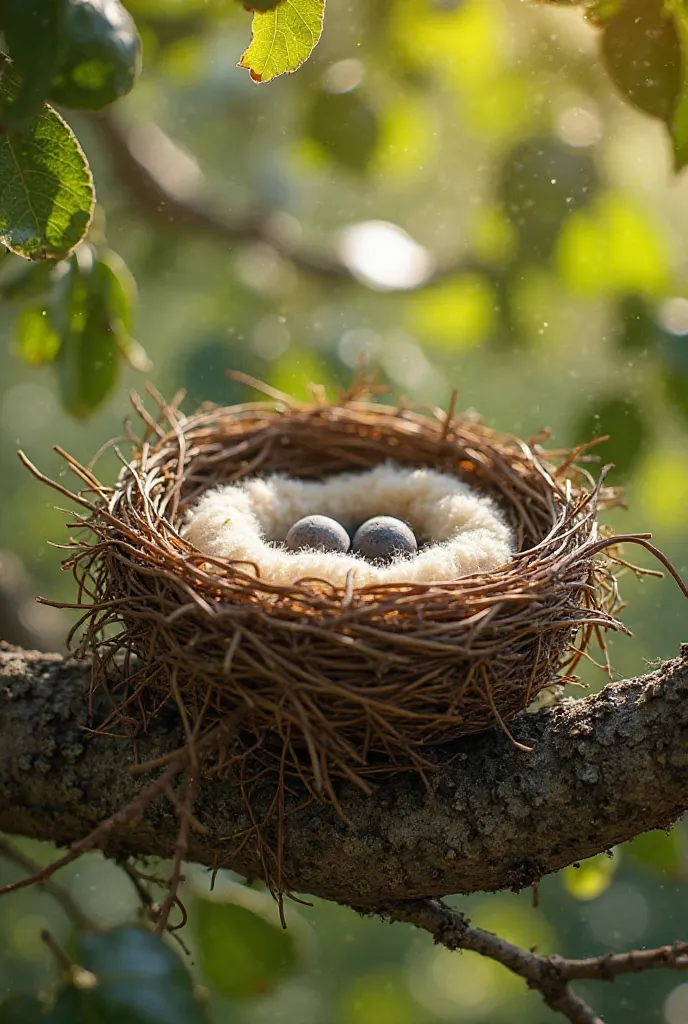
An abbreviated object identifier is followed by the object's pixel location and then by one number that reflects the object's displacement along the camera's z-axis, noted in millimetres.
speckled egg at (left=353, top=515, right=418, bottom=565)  1325
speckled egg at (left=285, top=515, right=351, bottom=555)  1323
